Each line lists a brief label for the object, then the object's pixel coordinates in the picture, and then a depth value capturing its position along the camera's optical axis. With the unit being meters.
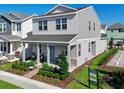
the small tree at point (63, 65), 8.20
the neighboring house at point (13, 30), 14.47
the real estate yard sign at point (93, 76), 7.01
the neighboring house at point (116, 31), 20.46
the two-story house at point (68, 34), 10.32
